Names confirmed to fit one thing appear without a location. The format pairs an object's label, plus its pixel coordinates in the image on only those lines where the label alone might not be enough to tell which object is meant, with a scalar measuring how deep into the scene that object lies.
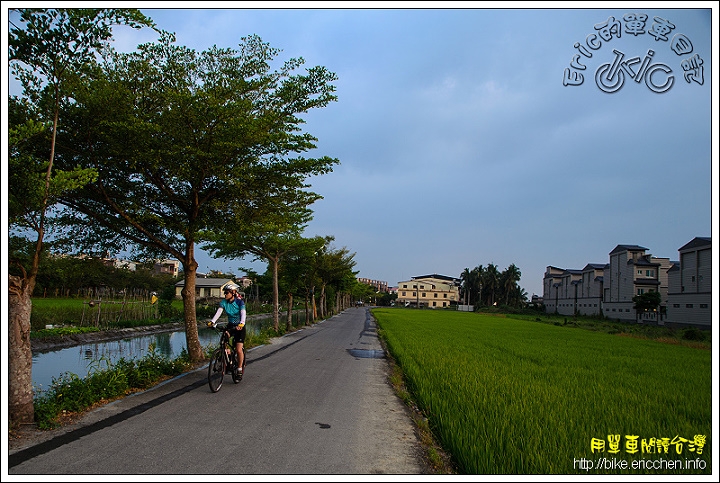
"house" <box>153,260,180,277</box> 90.65
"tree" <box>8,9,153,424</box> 5.26
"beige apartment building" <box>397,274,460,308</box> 122.50
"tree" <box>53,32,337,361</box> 7.98
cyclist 8.03
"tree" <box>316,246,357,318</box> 34.42
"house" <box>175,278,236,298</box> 69.38
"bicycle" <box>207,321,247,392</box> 7.44
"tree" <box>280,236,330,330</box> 24.13
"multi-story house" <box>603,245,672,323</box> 51.50
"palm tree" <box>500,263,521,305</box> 103.81
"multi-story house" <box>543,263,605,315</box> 63.03
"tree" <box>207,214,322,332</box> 10.61
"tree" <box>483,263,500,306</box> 106.75
